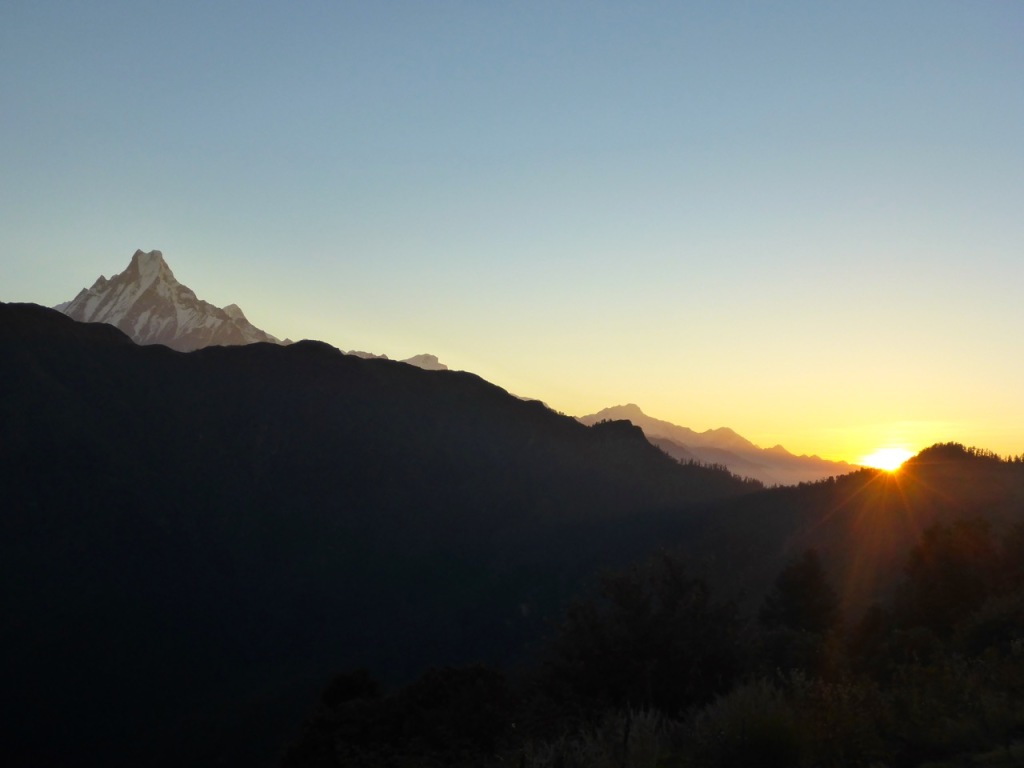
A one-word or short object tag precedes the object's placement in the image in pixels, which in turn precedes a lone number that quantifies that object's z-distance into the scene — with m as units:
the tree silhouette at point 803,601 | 39.96
